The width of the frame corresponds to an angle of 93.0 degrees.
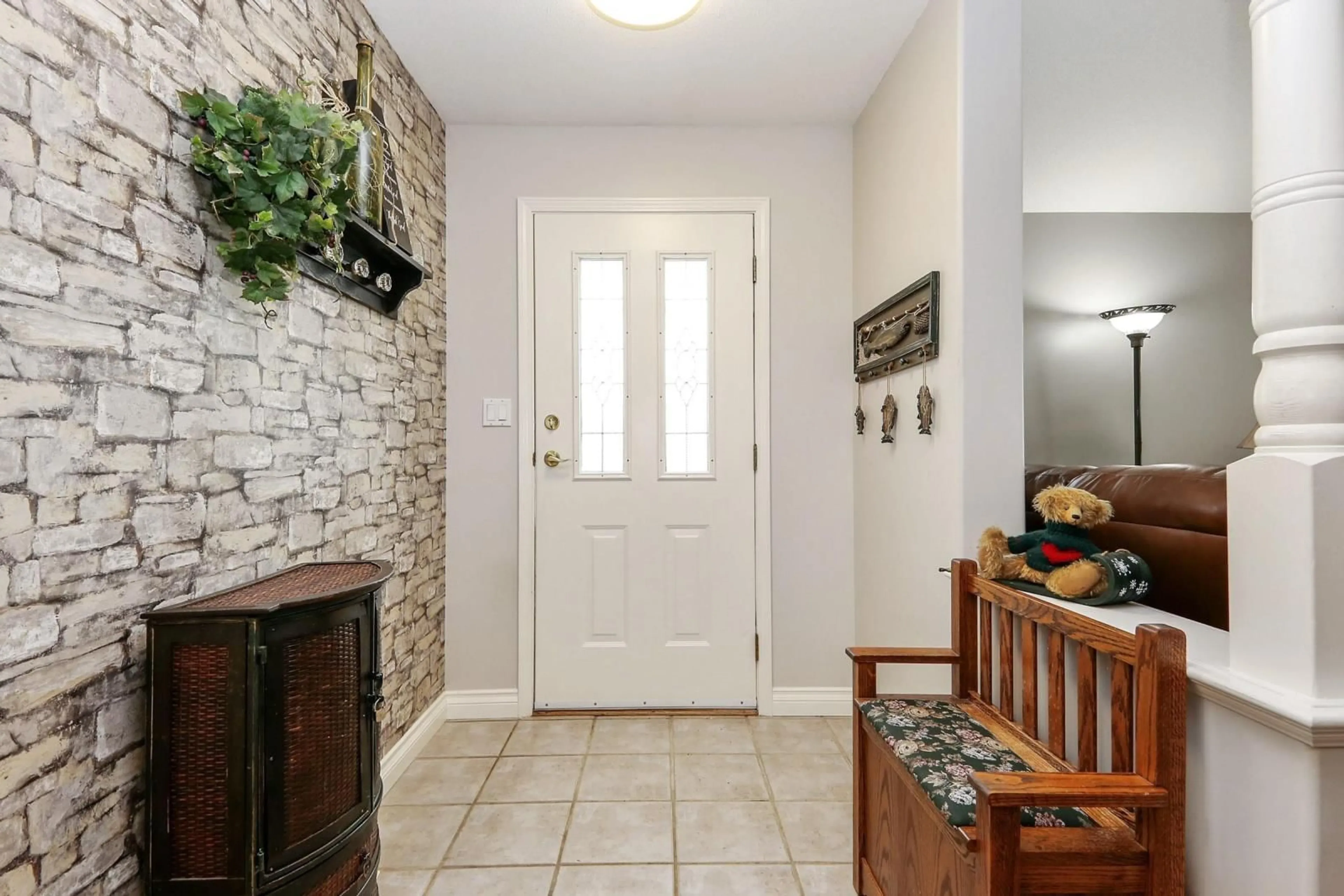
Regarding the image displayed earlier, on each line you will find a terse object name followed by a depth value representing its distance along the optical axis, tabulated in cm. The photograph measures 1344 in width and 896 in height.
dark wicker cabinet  110
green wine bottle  170
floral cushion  113
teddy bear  136
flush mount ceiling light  177
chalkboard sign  194
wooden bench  99
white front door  279
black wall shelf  171
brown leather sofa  124
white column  89
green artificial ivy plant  122
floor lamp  320
